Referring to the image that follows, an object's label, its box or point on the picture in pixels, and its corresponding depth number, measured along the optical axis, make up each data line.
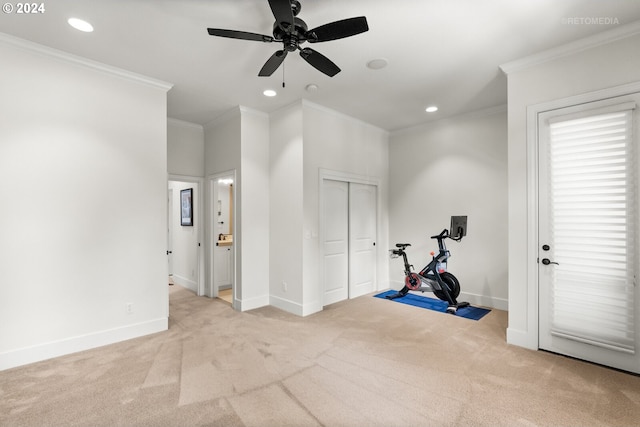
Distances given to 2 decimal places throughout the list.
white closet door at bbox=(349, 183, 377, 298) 5.09
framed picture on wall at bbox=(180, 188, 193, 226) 5.57
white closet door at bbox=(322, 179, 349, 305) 4.69
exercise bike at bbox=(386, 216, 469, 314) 4.39
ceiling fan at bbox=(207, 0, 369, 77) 1.96
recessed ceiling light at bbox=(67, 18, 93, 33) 2.51
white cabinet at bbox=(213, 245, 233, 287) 5.27
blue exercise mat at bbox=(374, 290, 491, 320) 4.20
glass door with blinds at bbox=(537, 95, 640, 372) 2.61
